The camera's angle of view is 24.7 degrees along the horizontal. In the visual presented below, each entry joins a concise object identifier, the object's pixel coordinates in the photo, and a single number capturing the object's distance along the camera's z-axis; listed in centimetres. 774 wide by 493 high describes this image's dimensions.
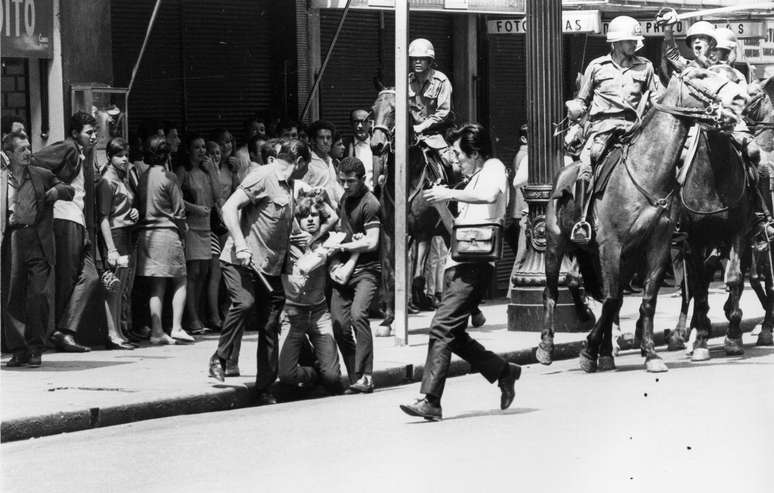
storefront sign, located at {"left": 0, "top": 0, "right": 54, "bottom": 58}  1560
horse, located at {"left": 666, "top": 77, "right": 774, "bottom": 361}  1591
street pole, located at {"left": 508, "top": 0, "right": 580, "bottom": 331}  1794
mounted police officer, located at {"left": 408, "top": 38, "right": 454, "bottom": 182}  1775
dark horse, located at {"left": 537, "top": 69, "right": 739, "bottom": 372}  1481
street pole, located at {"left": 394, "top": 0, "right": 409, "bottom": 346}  1623
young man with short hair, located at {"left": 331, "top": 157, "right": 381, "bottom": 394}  1399
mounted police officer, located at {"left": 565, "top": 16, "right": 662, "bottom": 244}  1569
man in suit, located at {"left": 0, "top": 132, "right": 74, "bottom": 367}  1474
